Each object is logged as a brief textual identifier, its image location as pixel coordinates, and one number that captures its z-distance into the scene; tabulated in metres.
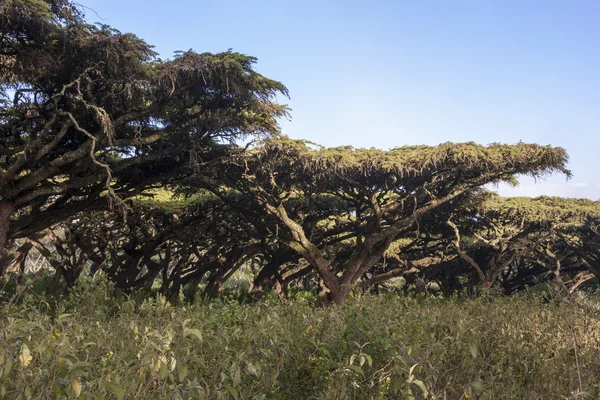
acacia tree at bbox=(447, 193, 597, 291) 20.99
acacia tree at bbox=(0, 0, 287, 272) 10.96
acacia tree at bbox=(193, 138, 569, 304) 14.87
